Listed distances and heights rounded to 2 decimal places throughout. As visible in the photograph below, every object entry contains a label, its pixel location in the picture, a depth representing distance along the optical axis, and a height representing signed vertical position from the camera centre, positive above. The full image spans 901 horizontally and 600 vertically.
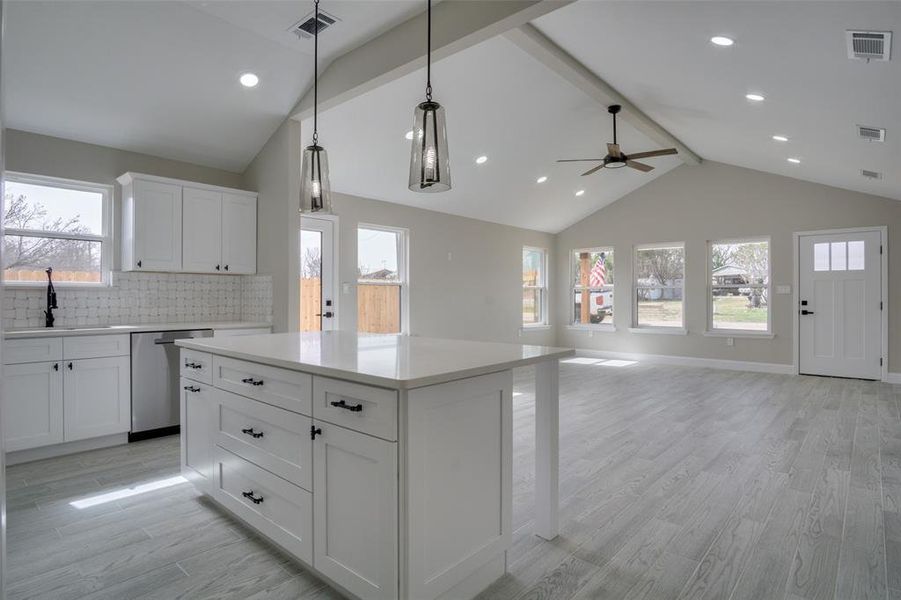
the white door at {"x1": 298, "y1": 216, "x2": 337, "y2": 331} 5.48 +0.30
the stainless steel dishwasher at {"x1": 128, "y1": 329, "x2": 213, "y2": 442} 3.77 -0.66
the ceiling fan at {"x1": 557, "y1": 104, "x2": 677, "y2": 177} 5.13 +1.59
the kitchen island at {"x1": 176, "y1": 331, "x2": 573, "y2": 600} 1.58 -0.60
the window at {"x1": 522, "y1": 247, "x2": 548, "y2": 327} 8.91 +0.26
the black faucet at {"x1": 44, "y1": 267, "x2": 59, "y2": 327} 3.72 +0.00
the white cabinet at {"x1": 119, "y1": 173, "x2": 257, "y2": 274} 3.96 +0.66
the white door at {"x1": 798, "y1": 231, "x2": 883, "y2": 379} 6.32 -0.06
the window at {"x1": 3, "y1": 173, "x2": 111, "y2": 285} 3.70 +0.58
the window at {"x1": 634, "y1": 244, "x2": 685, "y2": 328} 8.05 +0.26
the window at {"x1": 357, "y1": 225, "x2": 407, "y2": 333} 6.15 +0.29
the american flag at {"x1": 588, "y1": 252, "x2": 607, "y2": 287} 8.93 +0.49
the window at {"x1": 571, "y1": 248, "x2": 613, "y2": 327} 8.88 +0.27
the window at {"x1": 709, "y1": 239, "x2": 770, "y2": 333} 7.24 +0.23
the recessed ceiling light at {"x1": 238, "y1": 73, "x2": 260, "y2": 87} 3.73 +1.75
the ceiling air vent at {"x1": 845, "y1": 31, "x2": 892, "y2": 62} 2.60 +1.43
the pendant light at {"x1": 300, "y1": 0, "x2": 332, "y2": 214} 2.52 +0.64
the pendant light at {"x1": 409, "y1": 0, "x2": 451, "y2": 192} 1.98 +0.63
